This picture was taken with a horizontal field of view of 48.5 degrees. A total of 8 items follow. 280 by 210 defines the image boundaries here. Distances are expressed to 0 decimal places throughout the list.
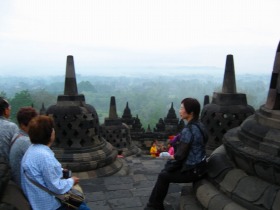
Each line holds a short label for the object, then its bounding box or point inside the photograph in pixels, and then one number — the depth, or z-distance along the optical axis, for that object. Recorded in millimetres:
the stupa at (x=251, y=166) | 2590
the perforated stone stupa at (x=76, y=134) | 5867
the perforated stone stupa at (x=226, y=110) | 6562
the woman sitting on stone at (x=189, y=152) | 3152
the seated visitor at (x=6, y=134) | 2957
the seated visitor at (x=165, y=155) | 9156
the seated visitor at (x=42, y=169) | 2477
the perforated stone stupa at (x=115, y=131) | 11836
